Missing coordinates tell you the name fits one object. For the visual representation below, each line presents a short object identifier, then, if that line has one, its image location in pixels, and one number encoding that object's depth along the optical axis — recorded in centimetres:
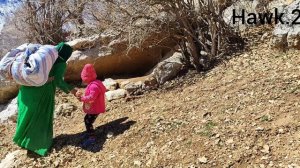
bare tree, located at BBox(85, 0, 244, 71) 616
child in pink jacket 480
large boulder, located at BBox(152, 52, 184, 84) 640
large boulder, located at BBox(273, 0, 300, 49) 580
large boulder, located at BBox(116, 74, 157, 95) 624
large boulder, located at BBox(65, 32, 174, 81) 738
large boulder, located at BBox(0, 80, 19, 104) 777
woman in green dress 491
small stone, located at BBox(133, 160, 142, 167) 433
